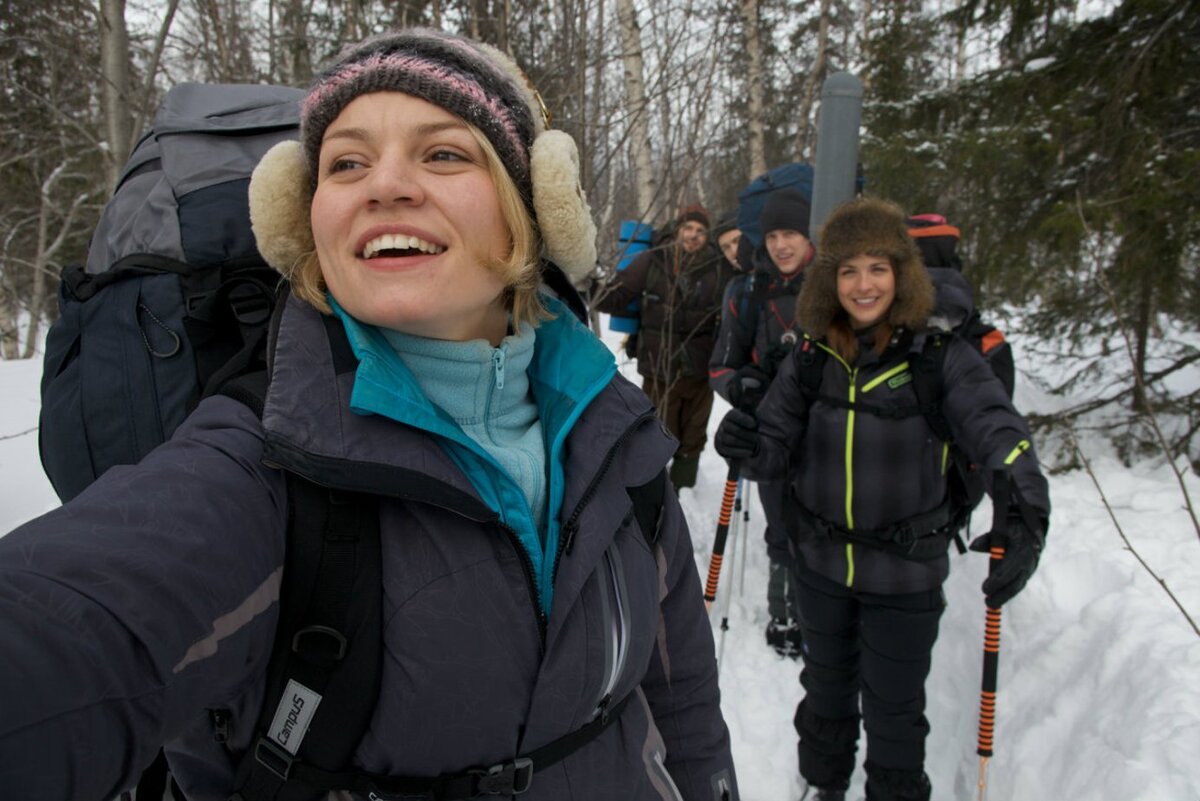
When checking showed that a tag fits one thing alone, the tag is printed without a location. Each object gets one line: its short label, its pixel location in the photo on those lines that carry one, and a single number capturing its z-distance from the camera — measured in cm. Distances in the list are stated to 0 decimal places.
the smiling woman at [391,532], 72
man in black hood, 421
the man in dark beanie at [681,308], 546
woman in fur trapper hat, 259
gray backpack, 120
